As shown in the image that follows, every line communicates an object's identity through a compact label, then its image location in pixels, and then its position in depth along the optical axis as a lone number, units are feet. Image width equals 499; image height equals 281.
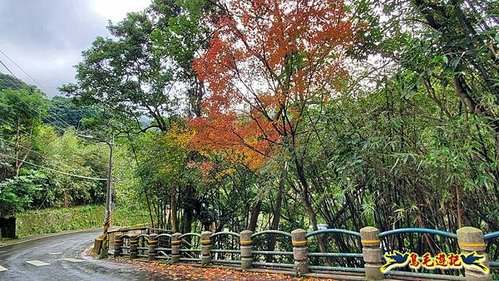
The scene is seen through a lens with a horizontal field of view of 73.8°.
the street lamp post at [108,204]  43.36
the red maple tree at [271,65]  18.74
